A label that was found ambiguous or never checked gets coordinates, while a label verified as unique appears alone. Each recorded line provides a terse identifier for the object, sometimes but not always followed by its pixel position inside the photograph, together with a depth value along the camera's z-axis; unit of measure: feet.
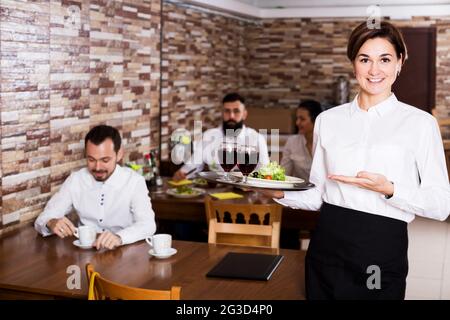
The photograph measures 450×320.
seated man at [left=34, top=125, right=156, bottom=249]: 10.77
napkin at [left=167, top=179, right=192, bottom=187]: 14.17
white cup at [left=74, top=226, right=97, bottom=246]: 9.21
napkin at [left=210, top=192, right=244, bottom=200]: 12.99
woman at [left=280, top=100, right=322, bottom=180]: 15.34
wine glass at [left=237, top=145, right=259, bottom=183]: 7.40
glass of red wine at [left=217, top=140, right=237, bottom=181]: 7.80
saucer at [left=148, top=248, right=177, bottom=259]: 8.79
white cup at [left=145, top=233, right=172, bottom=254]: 8.82
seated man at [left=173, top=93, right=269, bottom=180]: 16.22
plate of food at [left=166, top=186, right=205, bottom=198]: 13.25
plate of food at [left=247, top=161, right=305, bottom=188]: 7.16
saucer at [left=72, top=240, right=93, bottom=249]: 9.26
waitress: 6.02
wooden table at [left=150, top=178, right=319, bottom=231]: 12.67
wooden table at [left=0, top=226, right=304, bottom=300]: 7.49
